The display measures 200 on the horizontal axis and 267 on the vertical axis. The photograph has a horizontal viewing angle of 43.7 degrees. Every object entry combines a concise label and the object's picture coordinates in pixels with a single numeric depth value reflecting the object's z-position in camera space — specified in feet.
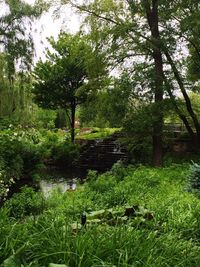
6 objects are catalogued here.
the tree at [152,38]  27.85
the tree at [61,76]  50.30
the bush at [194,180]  15.72
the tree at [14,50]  38.75
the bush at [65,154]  45.49
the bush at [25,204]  16.08
